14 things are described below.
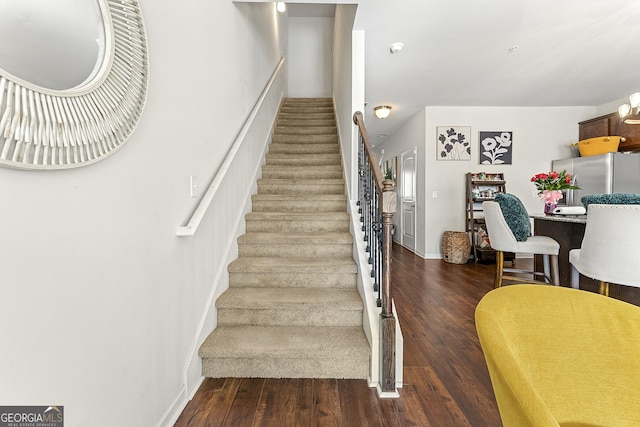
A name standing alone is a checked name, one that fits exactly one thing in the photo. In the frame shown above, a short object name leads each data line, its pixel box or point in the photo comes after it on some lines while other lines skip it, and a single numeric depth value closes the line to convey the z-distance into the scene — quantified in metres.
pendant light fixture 2.83
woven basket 4.73
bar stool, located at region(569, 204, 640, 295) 1.75
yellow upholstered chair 0.76
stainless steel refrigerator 3.99
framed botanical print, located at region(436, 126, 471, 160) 5.11
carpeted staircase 1.67
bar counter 2.19
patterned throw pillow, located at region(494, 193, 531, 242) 2.87
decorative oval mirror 0.65
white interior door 5.81
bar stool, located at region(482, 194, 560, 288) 2.75
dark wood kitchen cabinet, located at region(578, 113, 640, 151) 4.16
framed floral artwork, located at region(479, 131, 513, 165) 5.10
